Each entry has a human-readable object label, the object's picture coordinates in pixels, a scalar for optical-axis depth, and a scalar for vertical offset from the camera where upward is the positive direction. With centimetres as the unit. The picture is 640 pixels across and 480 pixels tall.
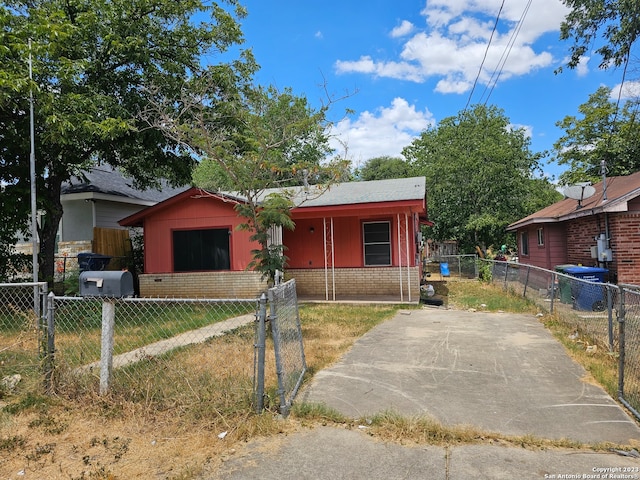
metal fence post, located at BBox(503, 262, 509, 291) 1340 -78
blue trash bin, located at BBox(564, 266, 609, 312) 755 -91
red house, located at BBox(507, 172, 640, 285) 1024 +51
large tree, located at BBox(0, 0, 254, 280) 819 +412
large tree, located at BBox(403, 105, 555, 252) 2339 +374
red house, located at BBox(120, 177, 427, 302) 1173 +30
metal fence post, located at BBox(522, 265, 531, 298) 1120 -90
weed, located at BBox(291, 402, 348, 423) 373 -145
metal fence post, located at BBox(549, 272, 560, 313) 859 -80
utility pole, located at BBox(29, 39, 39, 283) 683 +109
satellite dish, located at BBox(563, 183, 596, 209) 1225 +171
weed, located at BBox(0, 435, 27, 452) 329 -145
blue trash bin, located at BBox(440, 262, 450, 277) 2095 -89
